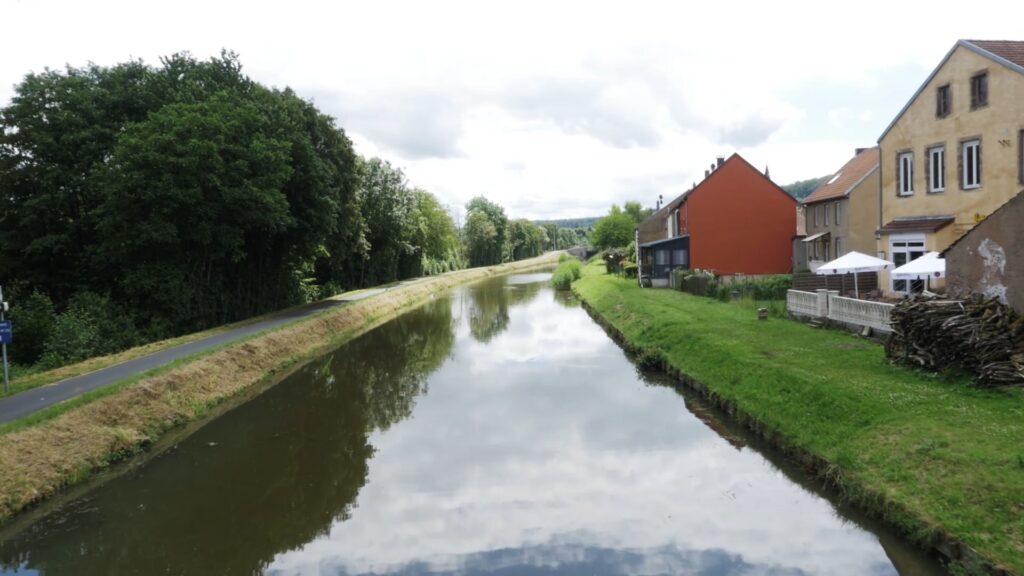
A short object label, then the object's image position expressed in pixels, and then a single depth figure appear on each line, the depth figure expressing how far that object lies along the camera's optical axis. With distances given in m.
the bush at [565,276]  58.41
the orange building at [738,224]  40.50
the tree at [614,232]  86.12
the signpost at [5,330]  13.57
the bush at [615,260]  56.12
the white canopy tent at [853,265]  20.48
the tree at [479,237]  90.62
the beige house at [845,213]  31.72
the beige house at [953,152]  19.33
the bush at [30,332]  19.97
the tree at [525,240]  117.75
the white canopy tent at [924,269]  17.05
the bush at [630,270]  48.84
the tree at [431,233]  60.52
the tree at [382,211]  50.31
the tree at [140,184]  23.05
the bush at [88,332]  19.78
